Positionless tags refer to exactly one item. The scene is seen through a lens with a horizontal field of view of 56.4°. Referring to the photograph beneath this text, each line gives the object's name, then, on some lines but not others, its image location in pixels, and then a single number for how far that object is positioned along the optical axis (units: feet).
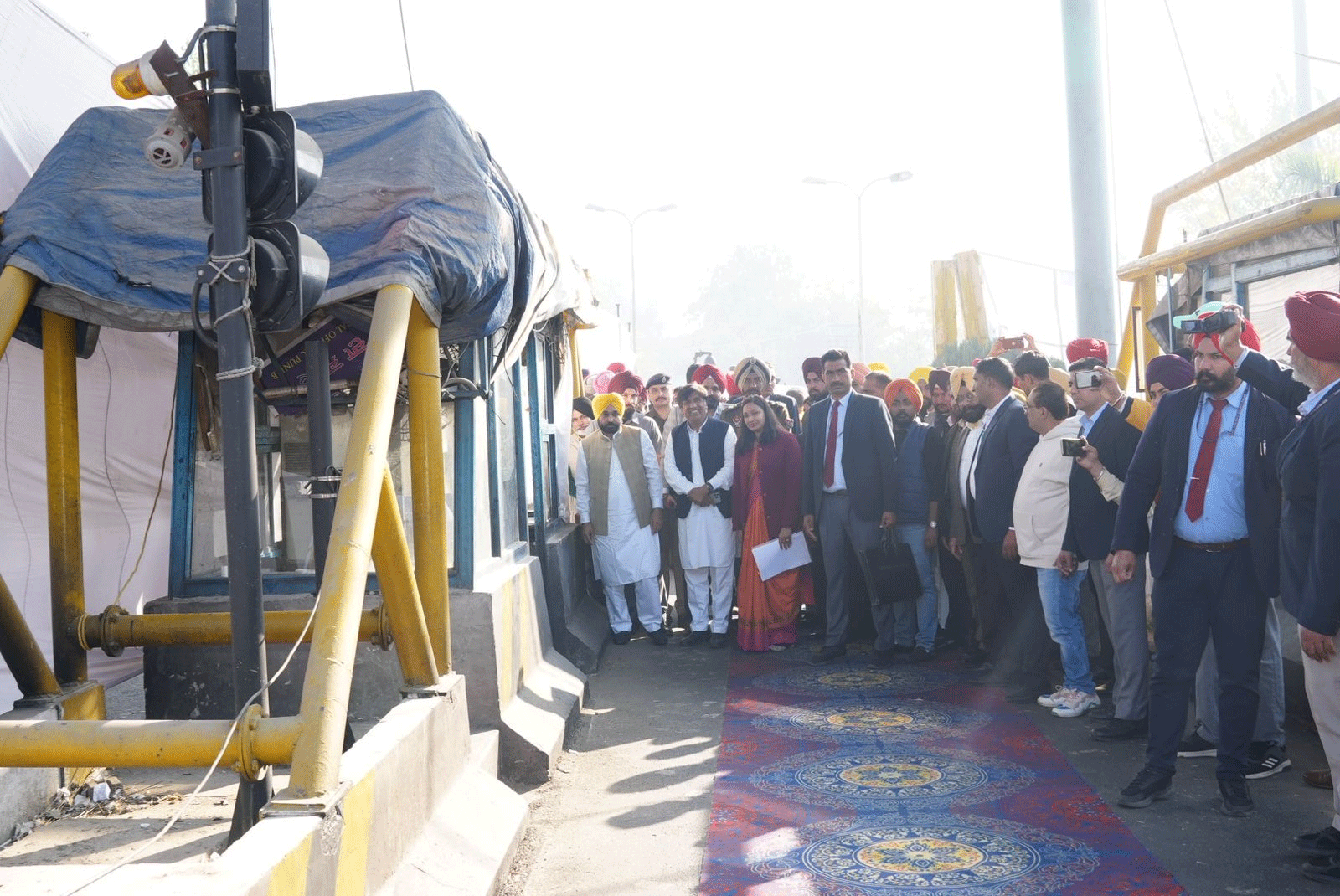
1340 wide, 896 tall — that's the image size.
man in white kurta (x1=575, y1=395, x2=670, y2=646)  33.63
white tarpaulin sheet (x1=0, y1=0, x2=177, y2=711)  19.74
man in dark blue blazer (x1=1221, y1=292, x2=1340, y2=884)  15.51
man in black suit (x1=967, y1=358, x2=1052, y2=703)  25.98
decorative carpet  16.53
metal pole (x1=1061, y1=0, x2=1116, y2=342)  49.24
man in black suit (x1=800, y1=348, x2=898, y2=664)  29.71
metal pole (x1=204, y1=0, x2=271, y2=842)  13.02
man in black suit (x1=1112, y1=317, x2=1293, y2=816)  17.90
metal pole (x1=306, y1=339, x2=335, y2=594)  17.75
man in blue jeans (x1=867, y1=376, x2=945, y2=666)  30.32
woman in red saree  31.99
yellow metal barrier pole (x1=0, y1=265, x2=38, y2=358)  16.25
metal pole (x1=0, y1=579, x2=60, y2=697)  16.05
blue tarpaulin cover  16.70
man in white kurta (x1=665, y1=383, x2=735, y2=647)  33.58
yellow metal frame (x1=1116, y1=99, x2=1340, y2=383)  23.57
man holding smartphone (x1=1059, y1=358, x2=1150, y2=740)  22.41
